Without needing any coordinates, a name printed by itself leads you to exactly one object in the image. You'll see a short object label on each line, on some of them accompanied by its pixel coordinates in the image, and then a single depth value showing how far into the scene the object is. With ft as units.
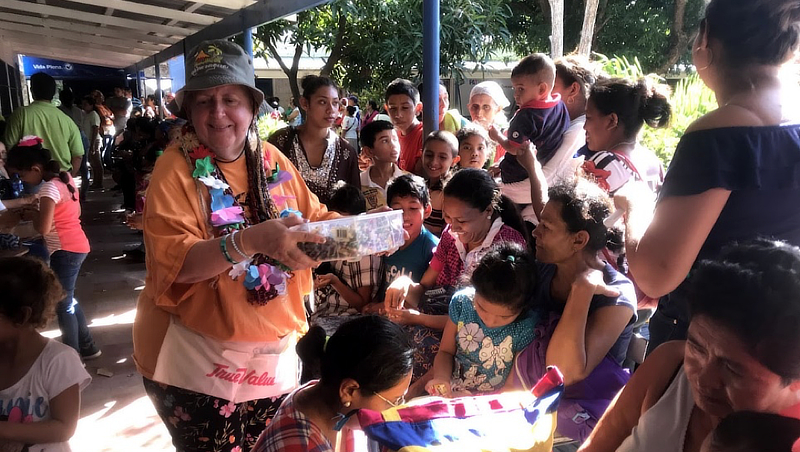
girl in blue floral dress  6.84
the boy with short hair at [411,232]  9.58
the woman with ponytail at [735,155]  4.40
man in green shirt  18.02
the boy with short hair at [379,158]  11.92
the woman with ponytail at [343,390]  4.78
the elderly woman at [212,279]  4.95
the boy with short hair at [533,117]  9.80
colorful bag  4.38
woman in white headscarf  14.37
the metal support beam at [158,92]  38.58
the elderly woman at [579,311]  6.22
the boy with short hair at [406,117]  13.51
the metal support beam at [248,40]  17.49
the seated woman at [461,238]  8.45
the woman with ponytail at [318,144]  11.00
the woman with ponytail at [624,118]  8.00
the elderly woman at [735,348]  3.32
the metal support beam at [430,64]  11.69
